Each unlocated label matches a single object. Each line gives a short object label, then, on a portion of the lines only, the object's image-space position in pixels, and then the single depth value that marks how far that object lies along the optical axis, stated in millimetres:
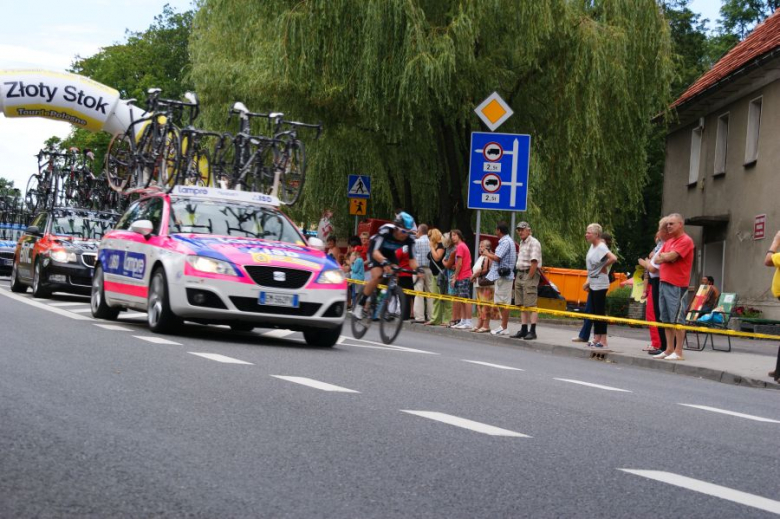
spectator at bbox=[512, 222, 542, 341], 20125
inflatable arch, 24000
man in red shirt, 17125
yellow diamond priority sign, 22484
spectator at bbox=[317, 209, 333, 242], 31009
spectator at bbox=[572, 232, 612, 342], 20109
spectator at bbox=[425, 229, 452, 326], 23312
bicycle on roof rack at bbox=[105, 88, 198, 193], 19141
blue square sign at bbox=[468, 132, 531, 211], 22656
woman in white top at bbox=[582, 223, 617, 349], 18766
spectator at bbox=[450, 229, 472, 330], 22312
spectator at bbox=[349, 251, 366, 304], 26203
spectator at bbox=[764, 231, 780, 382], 14328
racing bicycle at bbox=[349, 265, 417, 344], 15898
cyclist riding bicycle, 15883
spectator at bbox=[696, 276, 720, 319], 24609
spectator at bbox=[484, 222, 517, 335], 20891
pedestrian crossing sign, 27562
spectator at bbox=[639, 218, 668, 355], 18109
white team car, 13953
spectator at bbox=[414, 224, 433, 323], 23734
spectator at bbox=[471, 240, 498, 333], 21688
